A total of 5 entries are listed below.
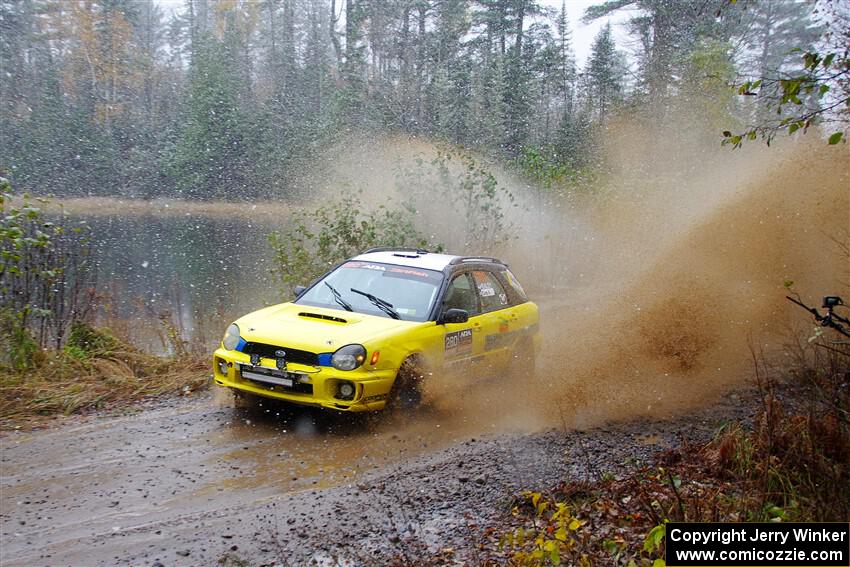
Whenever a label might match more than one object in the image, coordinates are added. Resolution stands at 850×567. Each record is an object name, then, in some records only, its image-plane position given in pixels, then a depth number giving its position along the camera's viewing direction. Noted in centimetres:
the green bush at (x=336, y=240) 1251
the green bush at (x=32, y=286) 864
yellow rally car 736
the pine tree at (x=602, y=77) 4269
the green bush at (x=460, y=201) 1617
